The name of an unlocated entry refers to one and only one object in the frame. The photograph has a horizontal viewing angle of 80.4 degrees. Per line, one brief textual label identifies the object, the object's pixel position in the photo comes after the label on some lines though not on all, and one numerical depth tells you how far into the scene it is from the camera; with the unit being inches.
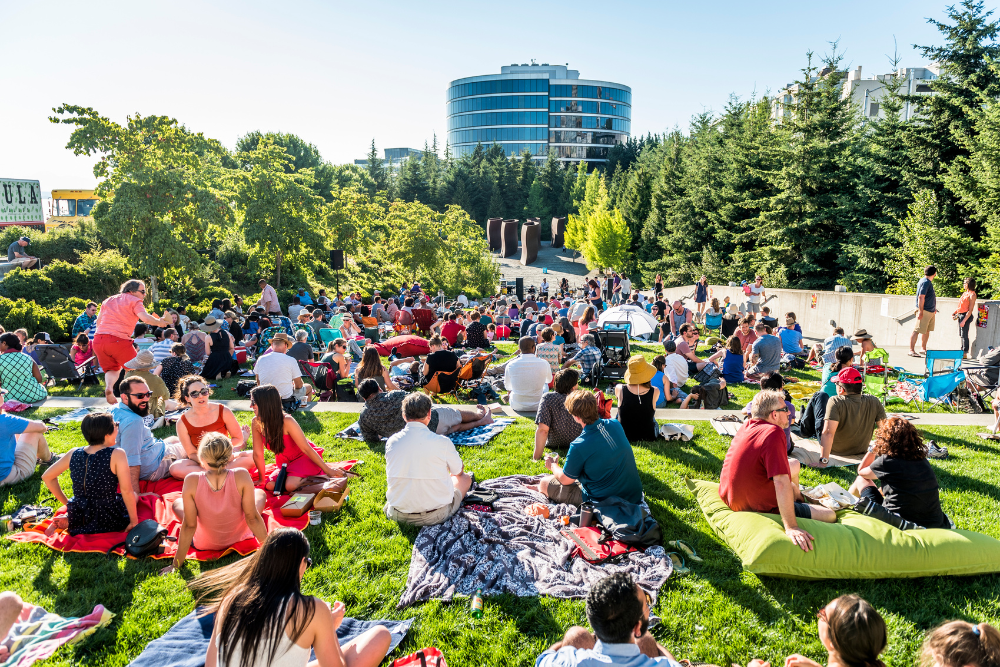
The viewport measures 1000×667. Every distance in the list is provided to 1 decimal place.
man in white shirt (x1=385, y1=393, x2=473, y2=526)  201.8
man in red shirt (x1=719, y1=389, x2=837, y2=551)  181.9
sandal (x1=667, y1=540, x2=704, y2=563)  187.5
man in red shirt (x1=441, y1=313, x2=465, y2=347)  540.7
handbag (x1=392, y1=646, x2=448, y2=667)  137.6
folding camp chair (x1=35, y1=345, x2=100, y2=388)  429.1
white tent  576.1
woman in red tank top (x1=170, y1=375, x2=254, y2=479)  240.7
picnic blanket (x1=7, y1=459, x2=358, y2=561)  192.5
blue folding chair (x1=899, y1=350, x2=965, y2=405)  368.8
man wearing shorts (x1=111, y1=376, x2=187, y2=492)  230.5
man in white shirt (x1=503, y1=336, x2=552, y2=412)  342.0
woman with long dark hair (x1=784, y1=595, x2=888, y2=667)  104.4
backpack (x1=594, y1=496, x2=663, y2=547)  189.9
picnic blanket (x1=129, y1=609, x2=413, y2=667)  137.6
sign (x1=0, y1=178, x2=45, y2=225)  1317.7
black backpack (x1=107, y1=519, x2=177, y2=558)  188.7
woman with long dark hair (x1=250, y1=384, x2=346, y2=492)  227.3
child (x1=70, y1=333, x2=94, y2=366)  455.8
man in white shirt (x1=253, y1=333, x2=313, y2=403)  340.6
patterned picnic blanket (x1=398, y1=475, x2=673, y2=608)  173.2
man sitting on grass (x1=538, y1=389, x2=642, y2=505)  202.1
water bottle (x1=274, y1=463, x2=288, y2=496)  231.9
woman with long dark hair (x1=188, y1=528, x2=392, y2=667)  107.1
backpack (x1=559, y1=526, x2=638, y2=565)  184.9
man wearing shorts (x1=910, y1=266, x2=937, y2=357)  477.1
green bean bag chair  171.0
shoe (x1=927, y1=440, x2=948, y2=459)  274.8
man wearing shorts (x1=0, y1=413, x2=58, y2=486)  242.2
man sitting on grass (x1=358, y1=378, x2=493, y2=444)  291.1
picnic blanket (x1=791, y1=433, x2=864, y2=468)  261.0
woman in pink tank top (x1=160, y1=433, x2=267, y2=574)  175.0
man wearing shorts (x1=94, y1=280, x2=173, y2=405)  354.0
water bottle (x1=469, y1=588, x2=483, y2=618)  161.9
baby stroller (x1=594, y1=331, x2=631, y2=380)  480.7
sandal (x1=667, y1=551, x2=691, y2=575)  179.9
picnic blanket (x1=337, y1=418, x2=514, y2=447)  299.9
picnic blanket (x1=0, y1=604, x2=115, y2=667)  145.0
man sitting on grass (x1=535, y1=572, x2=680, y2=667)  106.4
